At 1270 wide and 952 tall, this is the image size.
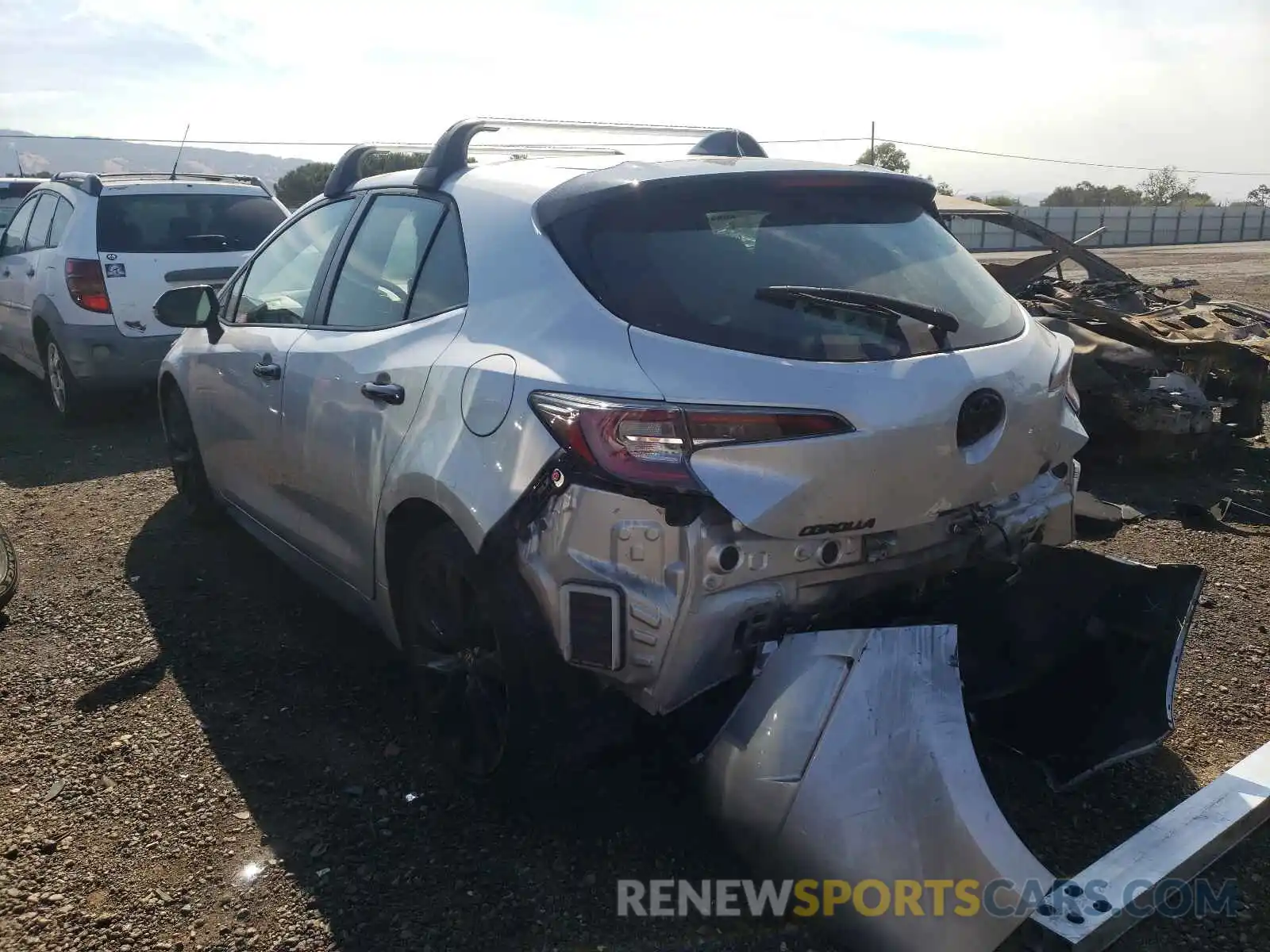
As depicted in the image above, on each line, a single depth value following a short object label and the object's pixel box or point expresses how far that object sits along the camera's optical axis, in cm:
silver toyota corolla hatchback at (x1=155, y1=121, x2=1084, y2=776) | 239
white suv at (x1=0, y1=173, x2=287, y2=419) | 749
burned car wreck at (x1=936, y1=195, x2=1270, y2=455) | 595
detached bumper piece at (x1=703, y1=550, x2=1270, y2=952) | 224
